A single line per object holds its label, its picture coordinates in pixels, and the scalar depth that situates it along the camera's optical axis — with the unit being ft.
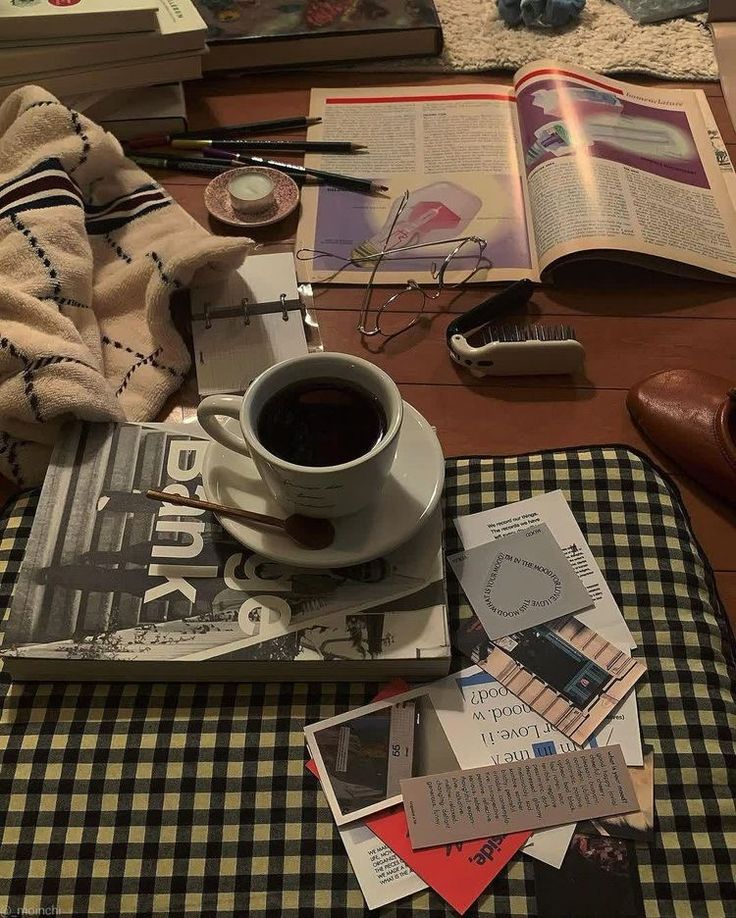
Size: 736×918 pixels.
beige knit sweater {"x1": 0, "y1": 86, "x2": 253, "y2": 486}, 2.03
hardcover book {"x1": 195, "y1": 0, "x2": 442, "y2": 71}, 3.27
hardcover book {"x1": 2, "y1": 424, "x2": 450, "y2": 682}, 1.68
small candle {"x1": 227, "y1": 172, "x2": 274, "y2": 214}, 2.77
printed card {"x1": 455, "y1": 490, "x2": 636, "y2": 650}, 1.83
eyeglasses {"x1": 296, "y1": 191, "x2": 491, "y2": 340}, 2.51
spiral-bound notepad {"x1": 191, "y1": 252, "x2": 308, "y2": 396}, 2.34
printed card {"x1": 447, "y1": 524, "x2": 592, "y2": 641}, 1.82
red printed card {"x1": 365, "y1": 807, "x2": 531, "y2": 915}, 1.49
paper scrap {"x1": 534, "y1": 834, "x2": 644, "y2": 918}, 1.47
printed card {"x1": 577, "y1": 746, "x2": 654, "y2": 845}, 1.54
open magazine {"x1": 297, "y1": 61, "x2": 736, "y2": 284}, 2.62
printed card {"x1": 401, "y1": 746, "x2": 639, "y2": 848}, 1.55
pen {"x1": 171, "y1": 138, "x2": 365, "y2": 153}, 3.02
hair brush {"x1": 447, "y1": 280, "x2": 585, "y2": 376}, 2.32
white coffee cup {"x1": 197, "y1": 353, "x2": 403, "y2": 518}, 1.60
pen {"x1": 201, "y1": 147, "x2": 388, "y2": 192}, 2.89
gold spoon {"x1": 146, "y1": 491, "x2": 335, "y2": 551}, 1.74
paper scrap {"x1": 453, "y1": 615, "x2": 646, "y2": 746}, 1.68
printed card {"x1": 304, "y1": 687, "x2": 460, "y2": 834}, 1.58
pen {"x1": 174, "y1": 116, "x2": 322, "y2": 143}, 3.09
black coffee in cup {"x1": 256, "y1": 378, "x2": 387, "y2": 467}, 1.72
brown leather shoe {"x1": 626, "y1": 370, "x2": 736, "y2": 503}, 2.08
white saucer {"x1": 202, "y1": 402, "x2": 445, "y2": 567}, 1.74
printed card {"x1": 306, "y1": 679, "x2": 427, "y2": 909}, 1.49
